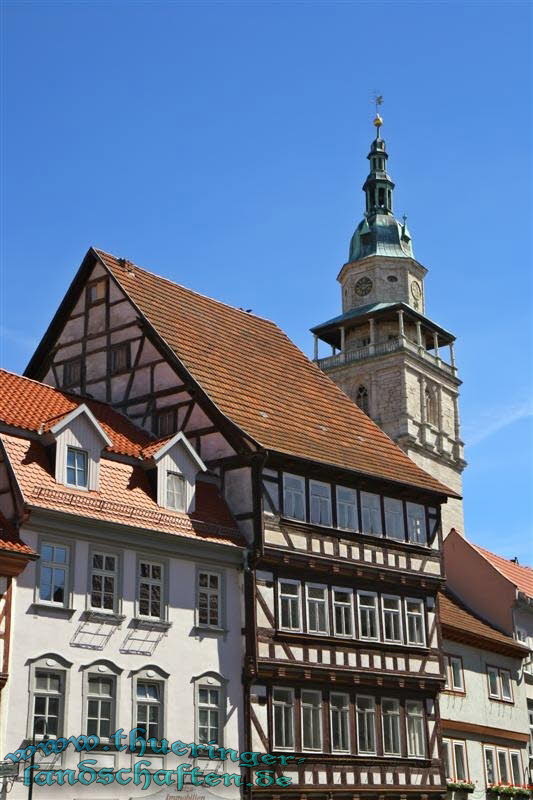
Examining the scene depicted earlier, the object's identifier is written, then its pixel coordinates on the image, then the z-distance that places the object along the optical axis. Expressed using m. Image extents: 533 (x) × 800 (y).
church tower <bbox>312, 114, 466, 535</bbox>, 85.81
